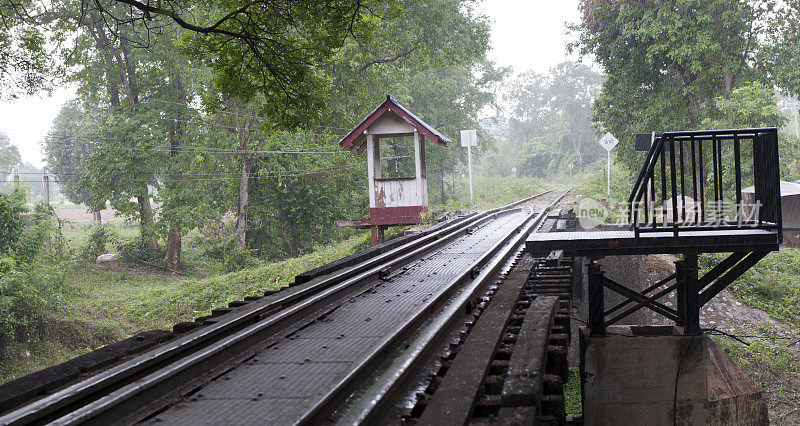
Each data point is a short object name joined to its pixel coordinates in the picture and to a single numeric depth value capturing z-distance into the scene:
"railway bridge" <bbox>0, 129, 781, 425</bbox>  3.50
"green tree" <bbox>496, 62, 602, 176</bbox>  79.81
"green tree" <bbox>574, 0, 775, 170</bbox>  20.95
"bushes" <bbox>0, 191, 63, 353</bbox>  15.47
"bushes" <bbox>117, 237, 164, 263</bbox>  26.46
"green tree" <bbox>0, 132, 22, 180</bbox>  59.56
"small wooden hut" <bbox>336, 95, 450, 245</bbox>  17.33
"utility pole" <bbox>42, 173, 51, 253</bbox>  27.62
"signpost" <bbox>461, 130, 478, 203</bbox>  33.31
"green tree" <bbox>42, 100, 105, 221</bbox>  51.97
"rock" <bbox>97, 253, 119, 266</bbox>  25.20
